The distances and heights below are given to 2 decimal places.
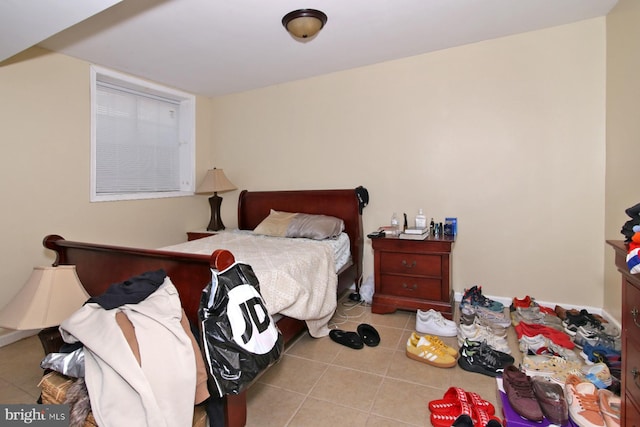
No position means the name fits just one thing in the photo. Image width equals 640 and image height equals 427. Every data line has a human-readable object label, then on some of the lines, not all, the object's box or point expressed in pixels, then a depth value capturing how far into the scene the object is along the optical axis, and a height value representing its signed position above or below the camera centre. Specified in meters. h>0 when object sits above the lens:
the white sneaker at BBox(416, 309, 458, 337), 2.41 -0.85
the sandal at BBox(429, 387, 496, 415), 1.54 -0.92
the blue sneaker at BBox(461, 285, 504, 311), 2.71 -0.74
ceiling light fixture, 2.26 +1.38
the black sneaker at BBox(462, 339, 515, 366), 1.95 -0.87
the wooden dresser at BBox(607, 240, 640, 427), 1.16 -0.49
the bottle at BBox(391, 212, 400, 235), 2.96 -0.11
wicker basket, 1.17 -0.67
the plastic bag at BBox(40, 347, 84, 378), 1.19 -0.57
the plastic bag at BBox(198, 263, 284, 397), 1.28 -0.49
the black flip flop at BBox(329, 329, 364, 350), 2.24 -0.90
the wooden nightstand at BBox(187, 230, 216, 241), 3.75 -0.25
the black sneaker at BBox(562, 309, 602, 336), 2.28 -0.79
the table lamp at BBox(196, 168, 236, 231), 3.84 +0.30
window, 3.15 +0.82
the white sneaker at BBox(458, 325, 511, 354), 2.14 -0.85
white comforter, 1.95 -0.39
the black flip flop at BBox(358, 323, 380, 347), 2.30 -0.89
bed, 1.50 -0.30
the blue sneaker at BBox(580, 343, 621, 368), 1.87 -0.85
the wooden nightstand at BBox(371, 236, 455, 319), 2.63 -0.52
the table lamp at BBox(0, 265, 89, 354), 1.52 -0.45
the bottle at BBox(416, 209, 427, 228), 2.98 -0.07
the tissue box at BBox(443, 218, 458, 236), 2.90 -0.12
